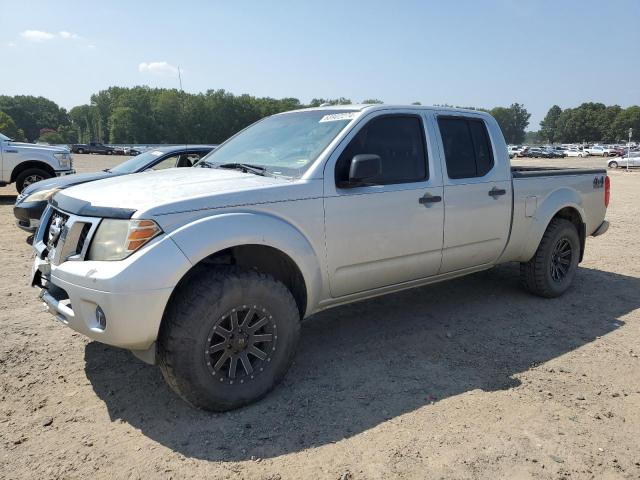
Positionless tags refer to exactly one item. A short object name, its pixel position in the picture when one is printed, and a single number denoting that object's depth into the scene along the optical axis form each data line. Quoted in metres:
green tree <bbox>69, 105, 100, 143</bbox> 124.21
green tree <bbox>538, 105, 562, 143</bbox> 159.62
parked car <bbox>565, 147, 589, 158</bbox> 75.19
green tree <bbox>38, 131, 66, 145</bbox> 115.38
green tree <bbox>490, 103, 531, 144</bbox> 181.23
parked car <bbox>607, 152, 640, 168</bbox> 38.09
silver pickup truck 2.87
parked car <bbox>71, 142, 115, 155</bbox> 68.43
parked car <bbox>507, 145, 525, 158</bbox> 73.94
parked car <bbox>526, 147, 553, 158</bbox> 70.81
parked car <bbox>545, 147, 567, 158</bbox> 71.69
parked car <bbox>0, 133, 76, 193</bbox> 12.16
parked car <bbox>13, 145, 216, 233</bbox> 7.27
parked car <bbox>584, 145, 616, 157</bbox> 70.19
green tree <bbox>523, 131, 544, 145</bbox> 169.96
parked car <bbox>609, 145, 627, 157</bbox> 66.45
